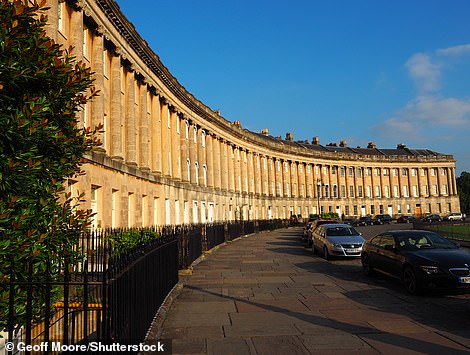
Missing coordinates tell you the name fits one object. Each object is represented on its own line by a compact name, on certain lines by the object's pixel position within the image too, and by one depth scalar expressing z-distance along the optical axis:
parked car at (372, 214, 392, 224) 67.61
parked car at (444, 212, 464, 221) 72.38
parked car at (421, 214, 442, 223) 71.82
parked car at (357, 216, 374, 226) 62.48
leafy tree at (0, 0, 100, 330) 4.92
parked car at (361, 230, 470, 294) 10.34
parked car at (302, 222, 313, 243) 27.91
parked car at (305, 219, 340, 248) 26.94
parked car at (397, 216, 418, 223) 70.36
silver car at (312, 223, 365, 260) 18.69
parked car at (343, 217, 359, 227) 60.74
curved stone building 22.92
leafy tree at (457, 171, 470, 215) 124.00
